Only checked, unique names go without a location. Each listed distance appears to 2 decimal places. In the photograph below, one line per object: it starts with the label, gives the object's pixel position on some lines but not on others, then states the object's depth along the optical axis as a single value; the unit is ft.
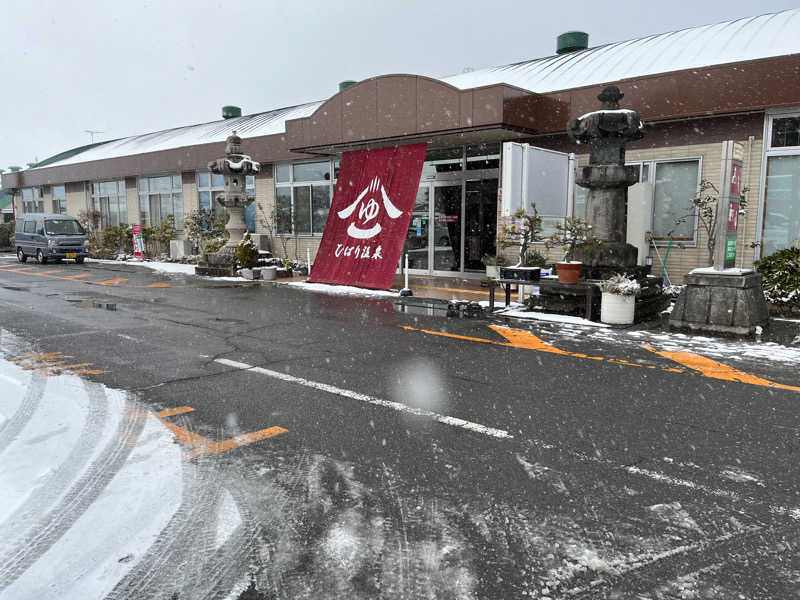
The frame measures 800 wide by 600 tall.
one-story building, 37.09
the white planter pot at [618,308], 29.22
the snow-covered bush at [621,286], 28.89
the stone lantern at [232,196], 57.57
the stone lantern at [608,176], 31.71
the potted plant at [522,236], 33.14
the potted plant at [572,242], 31.53
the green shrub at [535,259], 43.80
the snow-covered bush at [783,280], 31.04
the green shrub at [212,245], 61.16
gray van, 72.64
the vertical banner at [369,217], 46.44
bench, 30.48
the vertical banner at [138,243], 77.36
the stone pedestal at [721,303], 26.68
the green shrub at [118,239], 82.58
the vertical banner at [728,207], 27.09
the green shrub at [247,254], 55.36
